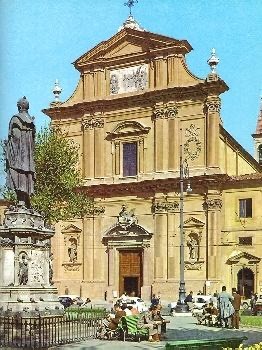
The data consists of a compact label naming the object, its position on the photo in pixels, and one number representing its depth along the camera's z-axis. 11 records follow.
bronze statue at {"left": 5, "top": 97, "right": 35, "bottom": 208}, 16.02
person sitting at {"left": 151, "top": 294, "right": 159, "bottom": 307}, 33.43
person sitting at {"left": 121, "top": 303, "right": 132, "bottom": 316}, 18.26
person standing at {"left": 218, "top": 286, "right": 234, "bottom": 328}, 20.88
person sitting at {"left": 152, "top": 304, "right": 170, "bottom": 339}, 18.12
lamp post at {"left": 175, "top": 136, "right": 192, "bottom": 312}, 29.27
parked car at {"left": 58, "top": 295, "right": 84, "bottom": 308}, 36.66
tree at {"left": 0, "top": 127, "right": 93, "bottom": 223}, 33.94
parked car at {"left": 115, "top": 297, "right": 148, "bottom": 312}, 31.76
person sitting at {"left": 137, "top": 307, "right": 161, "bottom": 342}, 17.08
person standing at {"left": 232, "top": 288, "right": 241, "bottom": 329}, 21.12
